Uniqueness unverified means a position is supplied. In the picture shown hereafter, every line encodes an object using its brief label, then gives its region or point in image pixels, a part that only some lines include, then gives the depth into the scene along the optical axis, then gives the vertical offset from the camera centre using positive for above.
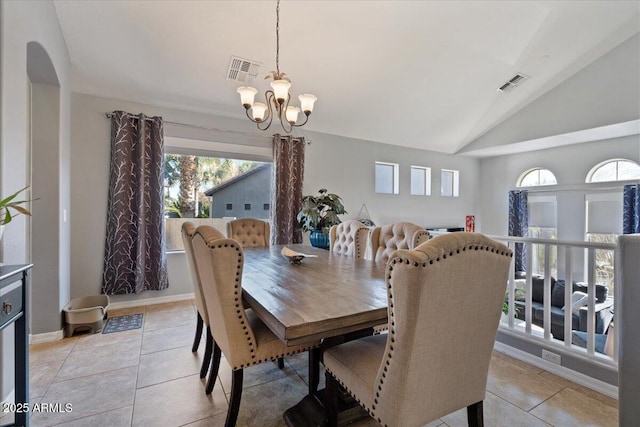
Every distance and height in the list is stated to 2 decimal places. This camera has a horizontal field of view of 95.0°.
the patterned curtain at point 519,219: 6.16 -0.14
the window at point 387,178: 5.62 +0.66
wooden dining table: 1.16 -0.42
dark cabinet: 1.16 -0.52
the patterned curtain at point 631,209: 4.70 +0.06
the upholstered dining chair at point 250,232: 3.48 -0.25
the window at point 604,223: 5.09 -0.19
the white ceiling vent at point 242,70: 3.27 +1.64
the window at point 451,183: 6.56 +0.66
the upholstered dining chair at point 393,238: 2.27 -0.22
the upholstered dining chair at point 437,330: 0.91 -0.40
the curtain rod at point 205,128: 3.38 +1.12
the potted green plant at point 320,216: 4.13 -0.07
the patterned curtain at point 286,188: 4.30 +0.35
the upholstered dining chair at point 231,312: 1.36 -0.49
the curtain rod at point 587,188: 4.95 +0.47
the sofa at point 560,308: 4.53 -1.62
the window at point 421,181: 6.10 +0.66
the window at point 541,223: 5.90 -0.21
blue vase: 4.32 -0.41
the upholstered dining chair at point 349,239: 2.86 -0.28
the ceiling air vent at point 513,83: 4.40 +2.00
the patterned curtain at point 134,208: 3.38 +0.03
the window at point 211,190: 3.92 +0.29
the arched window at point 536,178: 5.90 +0.72
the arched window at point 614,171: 4.88 +0.73
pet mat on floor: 2.90 -1.17
